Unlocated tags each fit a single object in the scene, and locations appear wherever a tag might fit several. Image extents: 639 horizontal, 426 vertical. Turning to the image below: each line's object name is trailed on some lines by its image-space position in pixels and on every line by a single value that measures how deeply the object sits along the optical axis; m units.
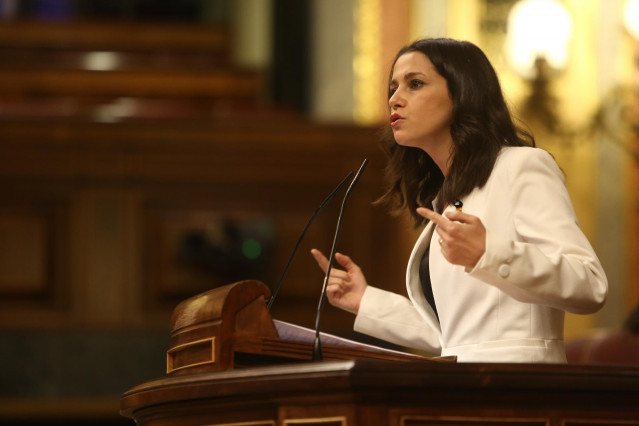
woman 10.06
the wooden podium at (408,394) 9.80
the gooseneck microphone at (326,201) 10.30
